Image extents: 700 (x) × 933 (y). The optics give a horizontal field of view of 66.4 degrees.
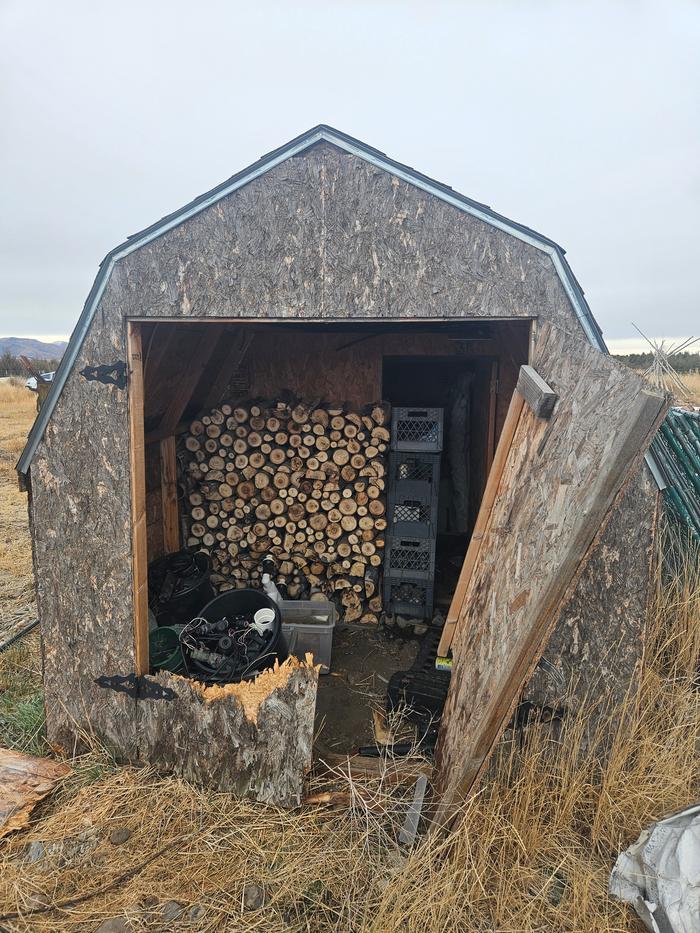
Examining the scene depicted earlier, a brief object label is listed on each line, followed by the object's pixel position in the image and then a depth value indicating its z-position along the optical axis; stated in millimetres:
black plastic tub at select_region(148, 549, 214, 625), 4297
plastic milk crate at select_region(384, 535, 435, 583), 4910
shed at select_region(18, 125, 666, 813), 2271
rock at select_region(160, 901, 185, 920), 2189
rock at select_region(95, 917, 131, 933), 2135
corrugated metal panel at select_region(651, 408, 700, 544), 3504
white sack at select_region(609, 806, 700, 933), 1853
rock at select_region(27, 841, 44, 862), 2457
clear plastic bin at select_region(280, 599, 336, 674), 4078
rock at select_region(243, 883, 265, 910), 2219
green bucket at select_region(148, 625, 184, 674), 3509
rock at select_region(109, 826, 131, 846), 2514
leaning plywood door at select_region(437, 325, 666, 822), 1663
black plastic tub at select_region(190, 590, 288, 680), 3580
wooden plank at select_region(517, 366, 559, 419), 2098
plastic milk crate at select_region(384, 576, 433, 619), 4953
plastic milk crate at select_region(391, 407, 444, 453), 4734
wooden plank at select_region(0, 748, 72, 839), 2619
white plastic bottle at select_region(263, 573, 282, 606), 4535
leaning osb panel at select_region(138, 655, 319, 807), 2676
